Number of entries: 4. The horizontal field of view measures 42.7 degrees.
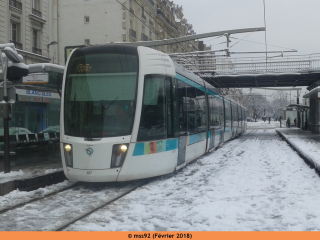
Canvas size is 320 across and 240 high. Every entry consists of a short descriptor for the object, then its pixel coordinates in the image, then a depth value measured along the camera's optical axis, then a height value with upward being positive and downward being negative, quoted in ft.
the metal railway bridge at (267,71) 90.33 +9.77
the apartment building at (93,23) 119.85 +28.01
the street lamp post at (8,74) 30.55 +3.40
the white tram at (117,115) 26.96 +0.16
